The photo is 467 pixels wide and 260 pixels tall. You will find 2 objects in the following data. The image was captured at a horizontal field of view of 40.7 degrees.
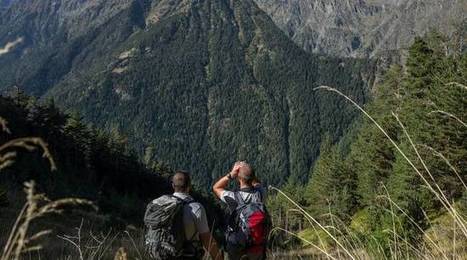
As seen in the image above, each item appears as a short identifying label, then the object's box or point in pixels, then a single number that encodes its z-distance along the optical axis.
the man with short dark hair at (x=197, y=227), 6.11
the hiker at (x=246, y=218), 6.66
